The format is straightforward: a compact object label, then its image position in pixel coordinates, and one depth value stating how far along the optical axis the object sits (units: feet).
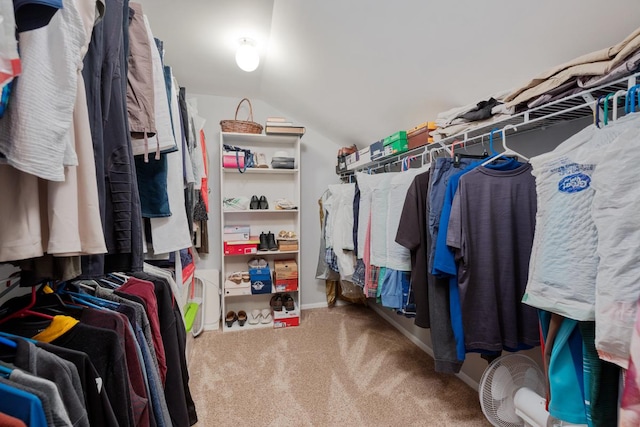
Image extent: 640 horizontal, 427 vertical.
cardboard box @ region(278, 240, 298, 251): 8.93
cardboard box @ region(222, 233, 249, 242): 8.79
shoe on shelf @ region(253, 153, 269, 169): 9.10
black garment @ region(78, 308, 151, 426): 2.60
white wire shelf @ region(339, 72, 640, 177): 2.84
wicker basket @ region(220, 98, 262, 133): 8.30
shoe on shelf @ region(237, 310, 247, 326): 8.93
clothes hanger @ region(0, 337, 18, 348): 1.92
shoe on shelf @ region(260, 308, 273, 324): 8.98
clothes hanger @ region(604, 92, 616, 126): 2.58
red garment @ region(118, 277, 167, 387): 3.35
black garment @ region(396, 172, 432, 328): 4.47
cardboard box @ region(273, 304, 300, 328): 8.78
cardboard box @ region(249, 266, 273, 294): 8.57
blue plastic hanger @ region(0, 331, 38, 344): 1.97
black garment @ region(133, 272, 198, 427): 3.53
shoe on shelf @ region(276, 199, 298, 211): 9.05
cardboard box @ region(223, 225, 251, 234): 8.79
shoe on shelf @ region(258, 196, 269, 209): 9.00
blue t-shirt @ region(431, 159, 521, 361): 3.87
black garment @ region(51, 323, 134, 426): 2.31
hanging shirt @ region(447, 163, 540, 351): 3.62
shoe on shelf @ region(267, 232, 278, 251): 8.95
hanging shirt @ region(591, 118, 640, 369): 1.95
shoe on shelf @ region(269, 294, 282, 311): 9.11
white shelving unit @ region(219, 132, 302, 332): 9.03
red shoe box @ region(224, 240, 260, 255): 8.55
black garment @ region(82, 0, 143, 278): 2.08
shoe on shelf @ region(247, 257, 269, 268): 8.98
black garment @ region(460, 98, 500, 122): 4.18
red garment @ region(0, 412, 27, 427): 1.44
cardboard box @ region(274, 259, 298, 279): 8.85
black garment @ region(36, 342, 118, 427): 2.04
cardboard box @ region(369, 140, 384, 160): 6.73
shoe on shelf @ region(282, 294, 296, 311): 9.14
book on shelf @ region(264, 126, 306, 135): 8.39
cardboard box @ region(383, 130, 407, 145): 6.03
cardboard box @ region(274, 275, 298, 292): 8.86
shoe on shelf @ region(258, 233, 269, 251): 8.88
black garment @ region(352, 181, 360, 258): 6.64
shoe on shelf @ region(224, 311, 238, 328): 8.77
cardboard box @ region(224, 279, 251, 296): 8.60
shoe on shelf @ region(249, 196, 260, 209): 8.97
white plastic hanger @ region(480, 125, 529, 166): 3.72
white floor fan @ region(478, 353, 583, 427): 3.73
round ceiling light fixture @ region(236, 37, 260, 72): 5.87
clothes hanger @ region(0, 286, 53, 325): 2.51
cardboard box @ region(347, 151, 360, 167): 8.06
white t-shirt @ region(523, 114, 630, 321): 2.33
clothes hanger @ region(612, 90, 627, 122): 2.54
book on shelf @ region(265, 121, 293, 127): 8.39
